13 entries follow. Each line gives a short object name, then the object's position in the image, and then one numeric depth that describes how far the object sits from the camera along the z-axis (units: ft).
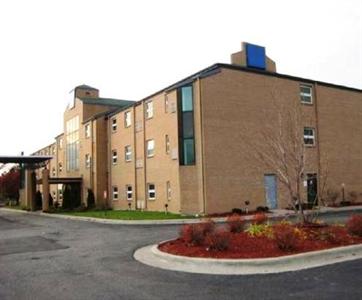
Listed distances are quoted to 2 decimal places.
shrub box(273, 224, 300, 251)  40.34
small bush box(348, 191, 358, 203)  123.15
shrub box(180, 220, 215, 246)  45.09
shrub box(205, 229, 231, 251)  41.73
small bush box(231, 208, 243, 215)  98.40
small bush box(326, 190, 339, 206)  116.47
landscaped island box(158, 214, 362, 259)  40.63
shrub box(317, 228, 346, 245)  44.29
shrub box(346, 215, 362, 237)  46.91
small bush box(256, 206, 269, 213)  102.49
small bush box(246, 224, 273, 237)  48.26
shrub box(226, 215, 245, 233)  51.60
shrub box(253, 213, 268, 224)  54.70
